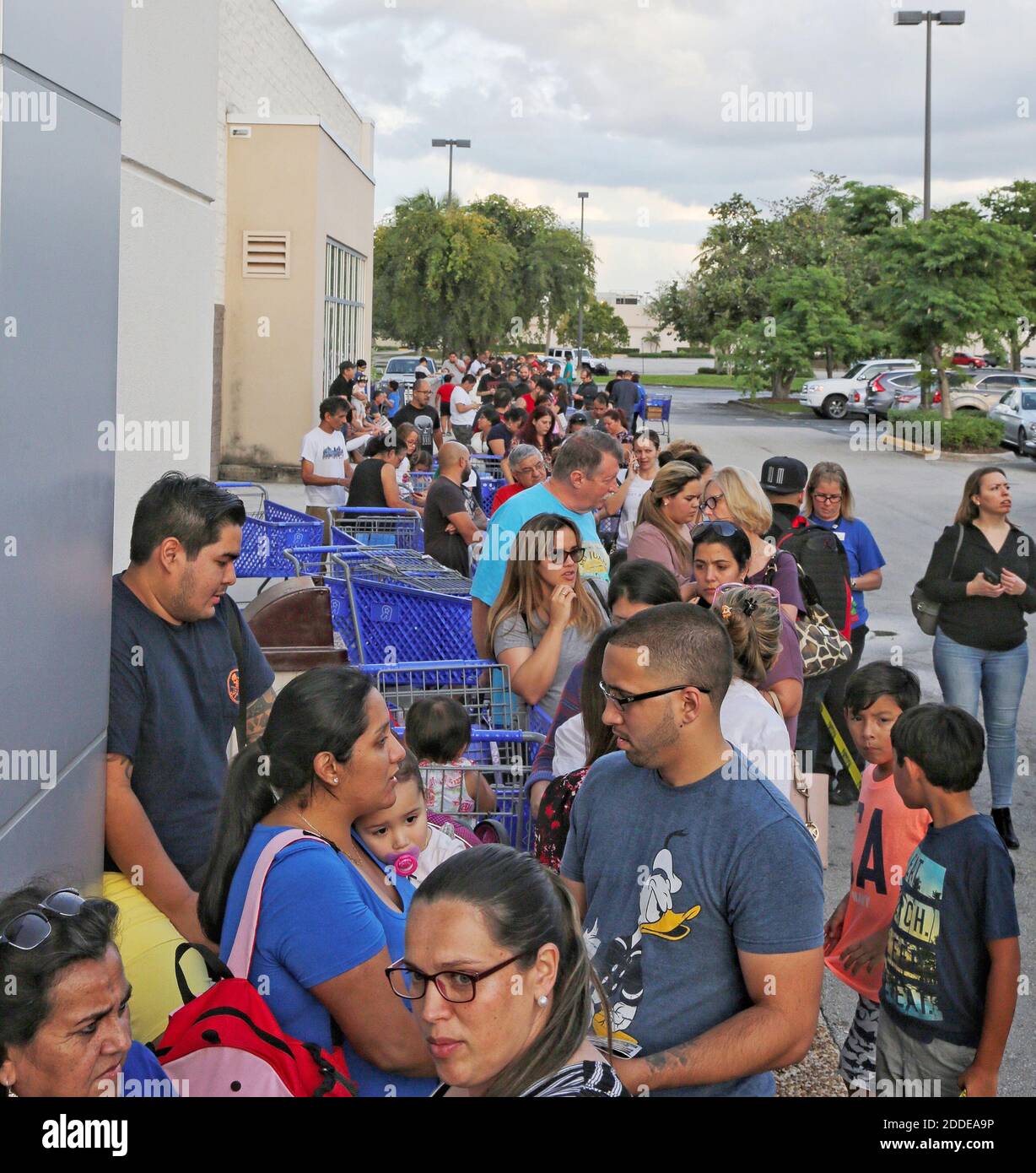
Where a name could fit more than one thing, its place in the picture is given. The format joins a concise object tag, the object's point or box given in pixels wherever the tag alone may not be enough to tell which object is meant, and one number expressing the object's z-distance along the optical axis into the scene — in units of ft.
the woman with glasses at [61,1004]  8.06
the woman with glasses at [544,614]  18.24
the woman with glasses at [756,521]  20.83
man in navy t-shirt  12.75
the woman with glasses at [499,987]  7.36
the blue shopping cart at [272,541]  35.60
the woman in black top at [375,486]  37.78
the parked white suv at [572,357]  181.57
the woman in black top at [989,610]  24.13
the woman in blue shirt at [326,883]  9.52
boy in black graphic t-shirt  12.20
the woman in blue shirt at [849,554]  26.40
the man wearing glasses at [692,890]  9.24
